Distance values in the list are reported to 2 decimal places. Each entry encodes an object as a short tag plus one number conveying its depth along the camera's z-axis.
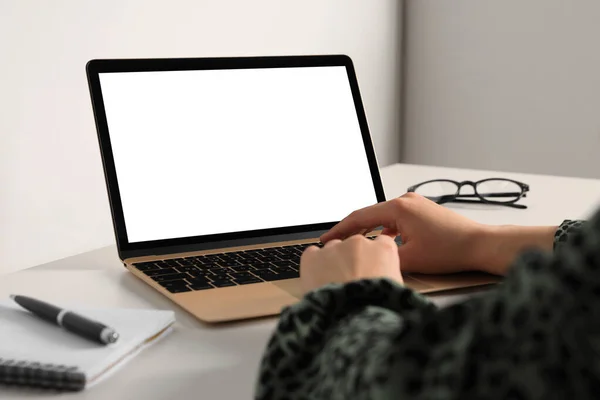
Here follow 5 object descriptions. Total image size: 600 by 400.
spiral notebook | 0.55
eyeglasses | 1.35
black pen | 0.60
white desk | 0.57
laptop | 0.89
